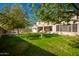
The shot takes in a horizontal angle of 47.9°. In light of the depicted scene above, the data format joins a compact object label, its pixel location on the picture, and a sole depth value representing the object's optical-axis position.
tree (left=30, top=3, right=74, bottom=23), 3.04
